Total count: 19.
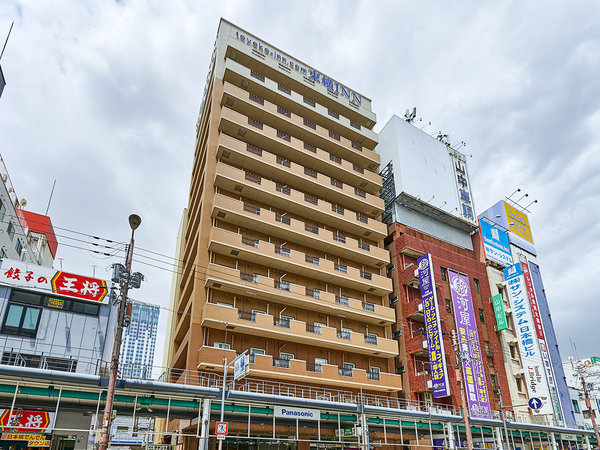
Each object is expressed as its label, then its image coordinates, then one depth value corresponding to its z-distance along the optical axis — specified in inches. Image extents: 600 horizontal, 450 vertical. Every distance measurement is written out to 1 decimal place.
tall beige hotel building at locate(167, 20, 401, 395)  1501.0
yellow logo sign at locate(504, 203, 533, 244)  2610.7
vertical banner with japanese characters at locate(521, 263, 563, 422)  2033.7
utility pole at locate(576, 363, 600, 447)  1818.2
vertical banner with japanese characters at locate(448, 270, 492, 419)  1708.9
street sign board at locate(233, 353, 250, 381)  1110.9
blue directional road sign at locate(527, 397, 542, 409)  1823.3
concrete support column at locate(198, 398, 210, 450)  987.7
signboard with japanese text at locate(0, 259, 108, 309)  1233.4
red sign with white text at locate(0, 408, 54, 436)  935.9
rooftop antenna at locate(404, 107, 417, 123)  2578.7
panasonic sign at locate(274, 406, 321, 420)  1154.7
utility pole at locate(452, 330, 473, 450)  1283.2
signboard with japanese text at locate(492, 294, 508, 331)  2086.6
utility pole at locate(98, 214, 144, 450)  714.8
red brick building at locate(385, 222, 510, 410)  1753.2
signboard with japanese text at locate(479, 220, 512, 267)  2346.2
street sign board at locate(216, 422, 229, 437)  981.8
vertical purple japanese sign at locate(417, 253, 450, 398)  1628.9
